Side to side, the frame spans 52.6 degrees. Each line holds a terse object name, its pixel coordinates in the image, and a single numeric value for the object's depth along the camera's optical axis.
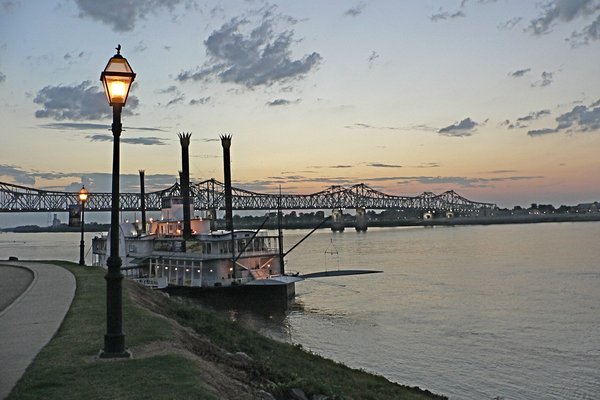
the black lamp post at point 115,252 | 10.76
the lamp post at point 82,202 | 35.25
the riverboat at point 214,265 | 44.06
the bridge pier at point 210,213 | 87.80
